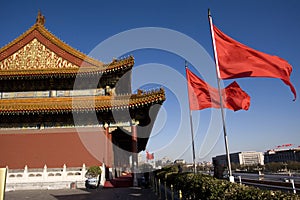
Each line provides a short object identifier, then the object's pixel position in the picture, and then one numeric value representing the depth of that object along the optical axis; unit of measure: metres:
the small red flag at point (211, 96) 8.95
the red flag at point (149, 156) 52.62
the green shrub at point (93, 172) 14.05
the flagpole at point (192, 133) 11.55
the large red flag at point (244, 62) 6.33
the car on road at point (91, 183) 13.74
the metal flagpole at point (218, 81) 6.27
